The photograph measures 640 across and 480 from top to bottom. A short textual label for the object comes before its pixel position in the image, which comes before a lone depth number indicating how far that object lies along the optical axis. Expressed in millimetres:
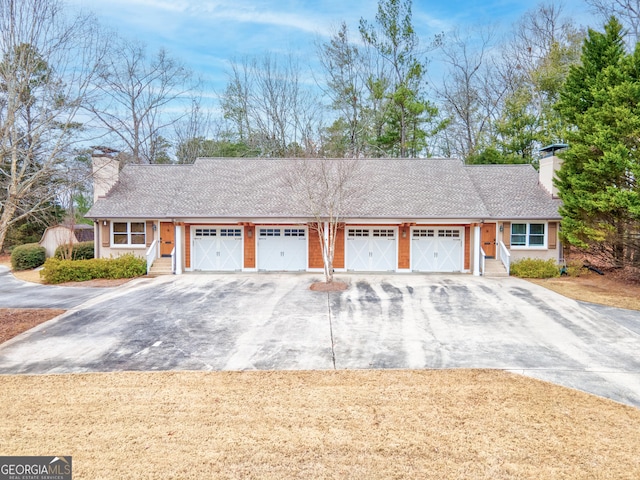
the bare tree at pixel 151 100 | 30234
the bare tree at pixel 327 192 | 16359
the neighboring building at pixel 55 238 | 23130
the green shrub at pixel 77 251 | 19495
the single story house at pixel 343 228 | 18031
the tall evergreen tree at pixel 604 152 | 13781
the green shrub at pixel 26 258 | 21531
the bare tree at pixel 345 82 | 31906
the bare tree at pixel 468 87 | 32344
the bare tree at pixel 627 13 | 23859
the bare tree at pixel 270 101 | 33375
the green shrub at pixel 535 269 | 16844
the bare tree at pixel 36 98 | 9938
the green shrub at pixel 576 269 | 16828
